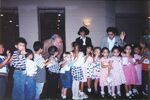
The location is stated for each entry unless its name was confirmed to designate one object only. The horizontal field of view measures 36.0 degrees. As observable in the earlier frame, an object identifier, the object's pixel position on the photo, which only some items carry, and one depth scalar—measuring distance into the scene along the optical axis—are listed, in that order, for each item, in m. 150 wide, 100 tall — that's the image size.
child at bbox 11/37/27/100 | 4.64
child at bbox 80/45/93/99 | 4.96
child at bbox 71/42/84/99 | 4.91
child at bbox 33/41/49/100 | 4.79
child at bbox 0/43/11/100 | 4.69
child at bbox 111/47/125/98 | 4.97
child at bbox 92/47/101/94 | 4.97
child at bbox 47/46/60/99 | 4.88
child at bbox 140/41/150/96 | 5.10
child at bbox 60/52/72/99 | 4.89
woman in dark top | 5.05
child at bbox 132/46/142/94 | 5.09
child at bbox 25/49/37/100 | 4.69
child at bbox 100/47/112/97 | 4.95
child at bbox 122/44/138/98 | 5.02
